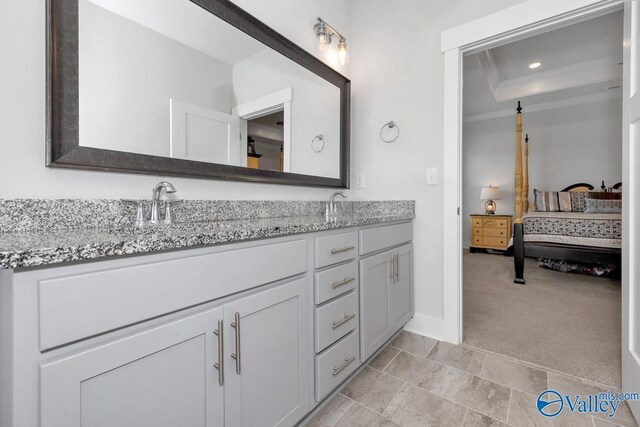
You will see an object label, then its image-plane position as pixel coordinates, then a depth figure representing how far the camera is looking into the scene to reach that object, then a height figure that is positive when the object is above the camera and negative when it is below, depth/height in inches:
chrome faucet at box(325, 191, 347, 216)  82.4 +1.8
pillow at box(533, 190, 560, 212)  181.3 +7.2
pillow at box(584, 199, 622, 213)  154.2 +3.4
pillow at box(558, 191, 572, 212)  178.6 +7.1
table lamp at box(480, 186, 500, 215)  205.9 +14.0
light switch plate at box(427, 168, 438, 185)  80.5 +10.3
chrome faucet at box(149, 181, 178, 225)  45.2 +1.7
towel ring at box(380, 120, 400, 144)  87.3 +26.0
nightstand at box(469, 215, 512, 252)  200.8 -13.2
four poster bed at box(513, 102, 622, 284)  124.6 -11.3
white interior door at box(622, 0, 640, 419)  49.3 +1.3
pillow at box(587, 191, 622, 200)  163.2 +9.7
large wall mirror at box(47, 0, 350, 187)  40.3 +21.9
